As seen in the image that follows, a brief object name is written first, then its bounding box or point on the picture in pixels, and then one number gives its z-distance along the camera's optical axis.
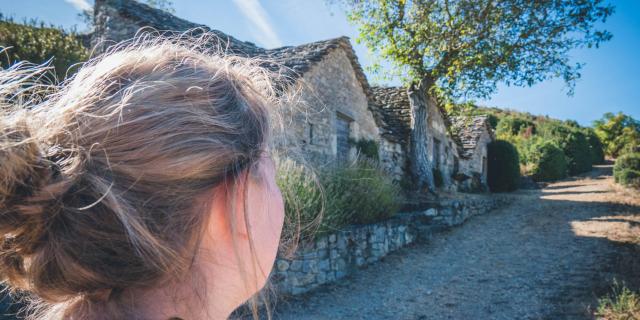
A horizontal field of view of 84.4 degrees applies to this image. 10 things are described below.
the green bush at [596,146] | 27.23
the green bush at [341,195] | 5.12
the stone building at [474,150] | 18.50
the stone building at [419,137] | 12.74
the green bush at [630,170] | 14.12
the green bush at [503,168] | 18.59
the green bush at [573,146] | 22.89
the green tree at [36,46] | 6.37
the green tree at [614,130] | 28.93
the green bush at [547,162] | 20.22
